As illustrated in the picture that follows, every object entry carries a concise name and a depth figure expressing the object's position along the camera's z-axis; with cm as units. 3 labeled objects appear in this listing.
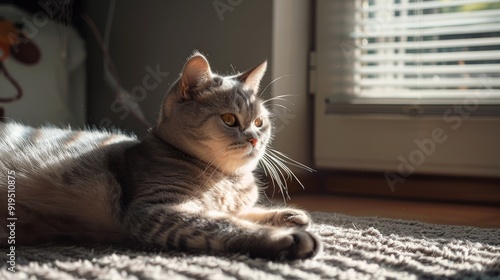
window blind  184
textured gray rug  83
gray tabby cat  101
